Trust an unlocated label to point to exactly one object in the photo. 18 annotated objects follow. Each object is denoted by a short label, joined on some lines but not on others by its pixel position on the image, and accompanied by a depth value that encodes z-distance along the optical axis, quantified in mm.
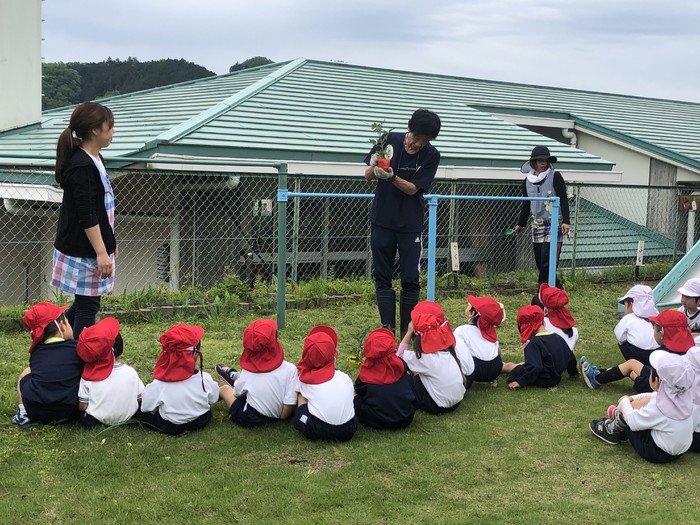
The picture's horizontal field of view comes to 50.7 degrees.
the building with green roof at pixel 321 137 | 9469
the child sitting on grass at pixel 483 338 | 5082
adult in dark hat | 7688
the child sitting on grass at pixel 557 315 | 5465
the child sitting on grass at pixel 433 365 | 4551
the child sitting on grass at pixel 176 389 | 4105
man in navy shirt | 5371
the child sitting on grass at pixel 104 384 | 4020
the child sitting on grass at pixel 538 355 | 5184
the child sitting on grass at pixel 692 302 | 5340
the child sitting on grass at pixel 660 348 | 4414
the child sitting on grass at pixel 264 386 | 4250
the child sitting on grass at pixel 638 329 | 5296
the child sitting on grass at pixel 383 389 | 4238
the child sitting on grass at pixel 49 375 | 4102
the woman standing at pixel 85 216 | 4223
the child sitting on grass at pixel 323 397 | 4047
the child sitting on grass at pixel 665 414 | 3752
